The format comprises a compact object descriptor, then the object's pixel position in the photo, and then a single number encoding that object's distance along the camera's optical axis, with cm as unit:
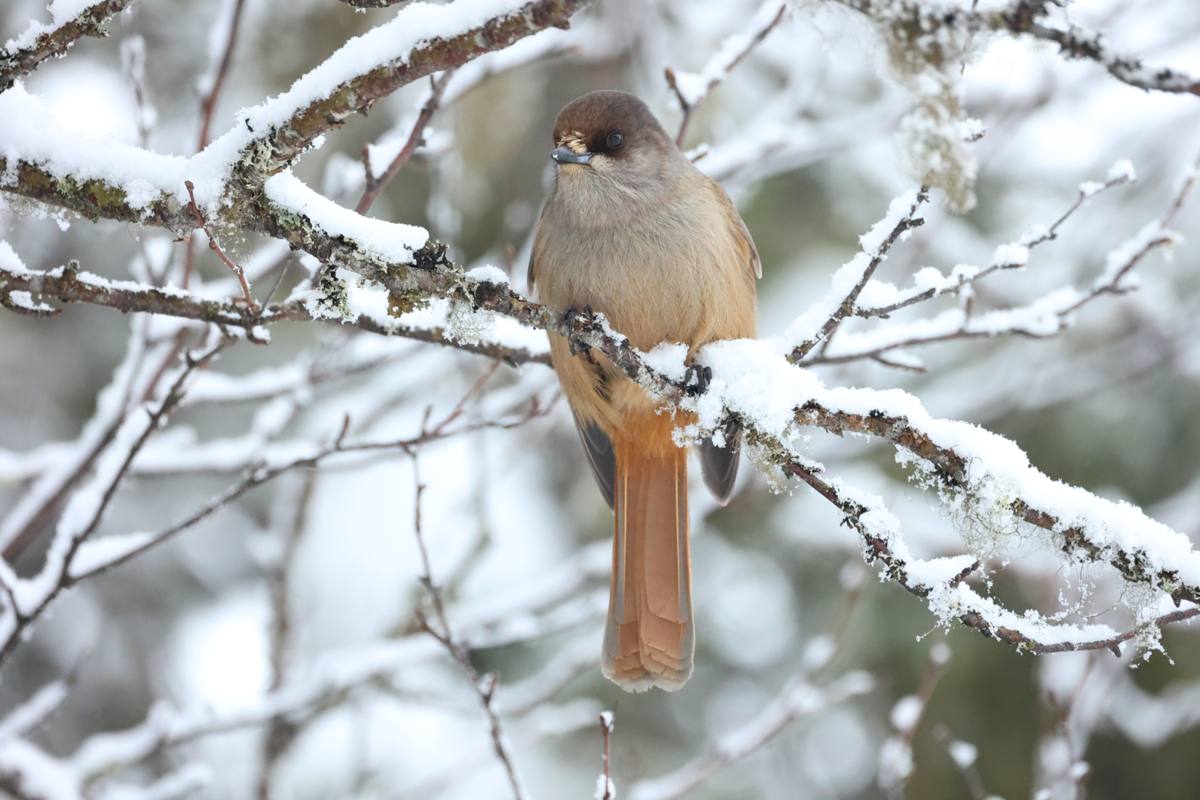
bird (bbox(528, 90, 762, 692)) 691
